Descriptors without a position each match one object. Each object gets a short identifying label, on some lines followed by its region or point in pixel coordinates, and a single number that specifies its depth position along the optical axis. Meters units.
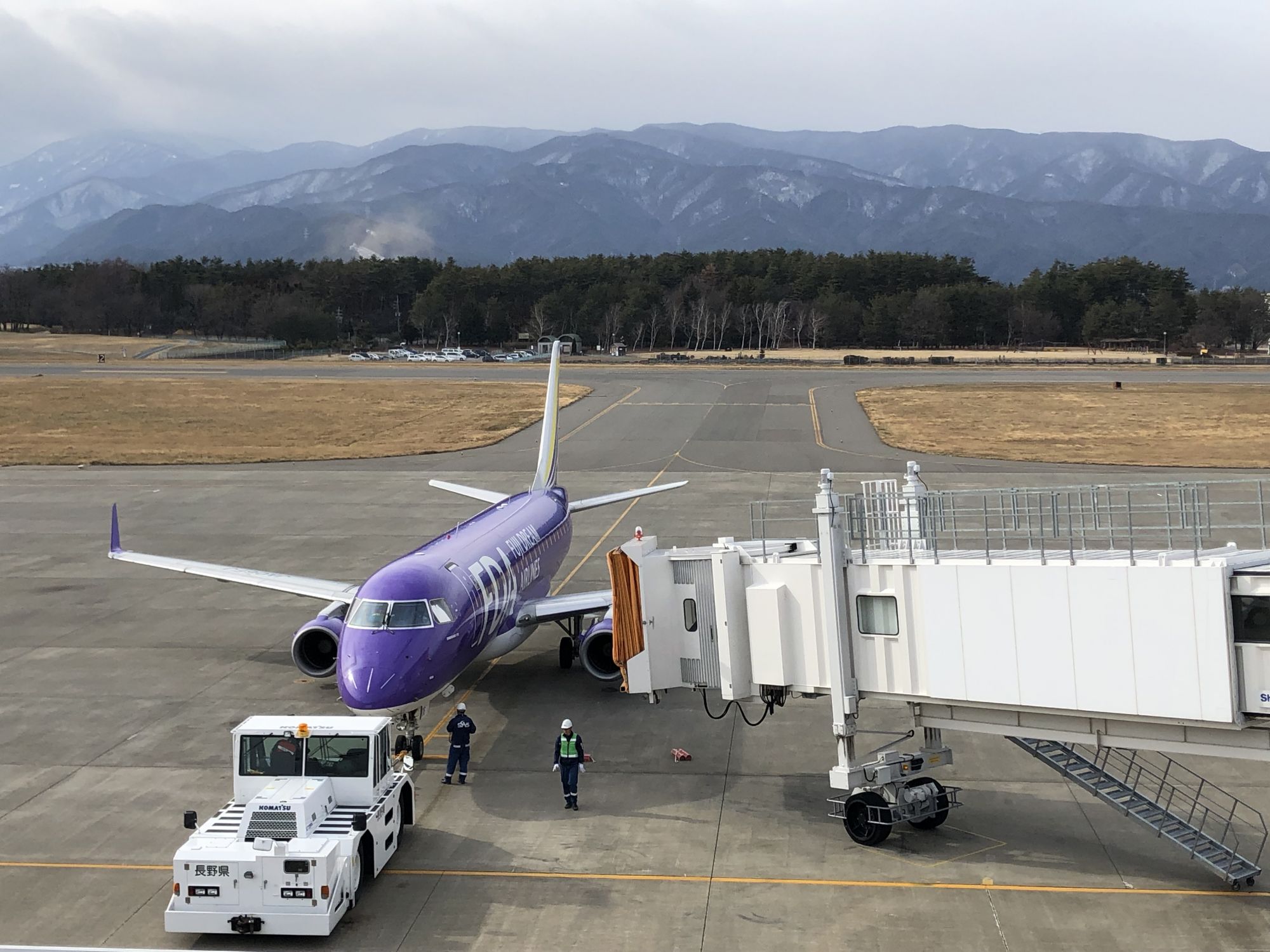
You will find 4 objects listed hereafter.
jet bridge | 18.58
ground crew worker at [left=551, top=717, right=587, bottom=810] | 23.48
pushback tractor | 18.16
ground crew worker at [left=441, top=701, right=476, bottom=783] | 25.17
